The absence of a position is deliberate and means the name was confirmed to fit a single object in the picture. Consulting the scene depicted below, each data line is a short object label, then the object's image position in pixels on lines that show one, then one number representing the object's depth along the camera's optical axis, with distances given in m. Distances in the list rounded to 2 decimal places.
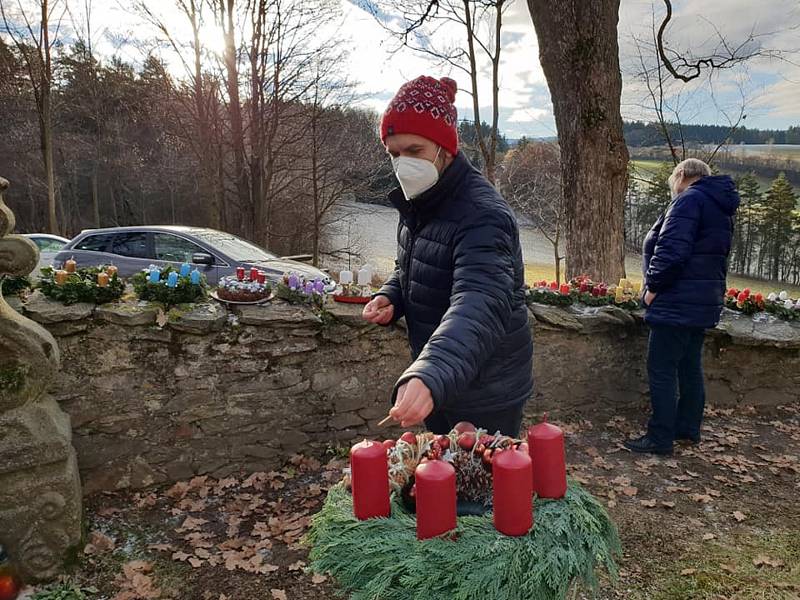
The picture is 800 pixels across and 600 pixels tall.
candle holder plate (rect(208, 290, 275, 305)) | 3.59
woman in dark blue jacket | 3.49
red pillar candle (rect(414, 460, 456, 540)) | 1.15
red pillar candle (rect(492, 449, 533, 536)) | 1.14
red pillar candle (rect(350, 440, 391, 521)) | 1.25
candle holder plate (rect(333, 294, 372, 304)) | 3.83
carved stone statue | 2.54
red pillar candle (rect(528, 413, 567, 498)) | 1.29
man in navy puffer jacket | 1.33
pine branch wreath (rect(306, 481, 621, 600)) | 1.11
